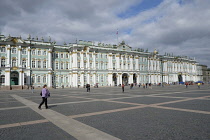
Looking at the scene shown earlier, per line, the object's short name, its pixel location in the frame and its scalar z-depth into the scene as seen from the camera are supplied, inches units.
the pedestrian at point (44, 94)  520.8
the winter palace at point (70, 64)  2060.8
